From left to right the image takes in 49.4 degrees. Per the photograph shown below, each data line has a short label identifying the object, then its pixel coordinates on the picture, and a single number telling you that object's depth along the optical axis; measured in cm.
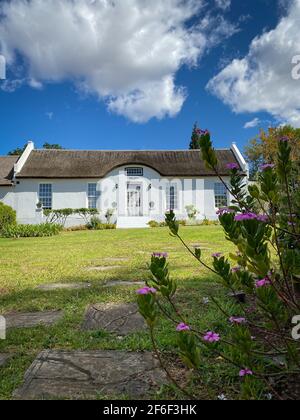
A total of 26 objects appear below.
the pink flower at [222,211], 201
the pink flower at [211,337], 163
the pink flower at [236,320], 194
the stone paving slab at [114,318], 329
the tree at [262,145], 3725
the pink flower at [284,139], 182
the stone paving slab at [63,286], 509
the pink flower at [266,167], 174
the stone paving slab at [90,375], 207
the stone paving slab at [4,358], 256
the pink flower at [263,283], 163
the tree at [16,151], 5225
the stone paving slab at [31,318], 351
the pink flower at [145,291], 148
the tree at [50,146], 5710
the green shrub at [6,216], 1867
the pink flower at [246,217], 148
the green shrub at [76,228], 2309
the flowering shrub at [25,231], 1758
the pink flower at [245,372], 162
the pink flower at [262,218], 175
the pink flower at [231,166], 214
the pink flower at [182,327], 155
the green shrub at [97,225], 2342
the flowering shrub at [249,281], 148
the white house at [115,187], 2466
